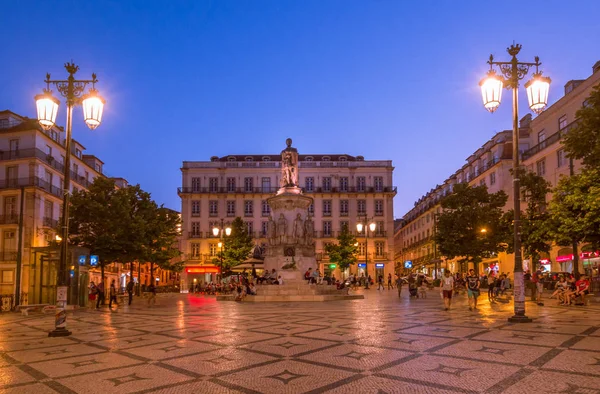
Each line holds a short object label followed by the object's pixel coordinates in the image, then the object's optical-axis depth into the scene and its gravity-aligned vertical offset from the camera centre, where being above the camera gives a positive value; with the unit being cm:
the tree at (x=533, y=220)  2639 +184
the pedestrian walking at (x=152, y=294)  2977 -213
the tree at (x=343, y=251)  6744 +63
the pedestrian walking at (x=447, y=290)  2103 -138
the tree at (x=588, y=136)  1842 +431
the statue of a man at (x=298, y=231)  3141 +150
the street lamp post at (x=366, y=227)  4247 +284
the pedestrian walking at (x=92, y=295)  2630 -191
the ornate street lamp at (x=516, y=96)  1539 +481
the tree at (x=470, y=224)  3791 +227
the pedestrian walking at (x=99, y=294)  2738 -198
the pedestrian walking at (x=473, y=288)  2192 -139
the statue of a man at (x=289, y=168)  3241 +544
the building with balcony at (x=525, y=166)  4091 +899
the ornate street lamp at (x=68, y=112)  1422 +418
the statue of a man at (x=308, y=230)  3166 +157
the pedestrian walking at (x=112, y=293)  2729 -193
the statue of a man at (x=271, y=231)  3186 +153
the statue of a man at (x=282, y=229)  3144 +162
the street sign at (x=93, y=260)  2845 -16
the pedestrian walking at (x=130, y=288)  3059 -186
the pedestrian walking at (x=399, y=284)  3337 -181
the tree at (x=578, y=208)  1867 +177
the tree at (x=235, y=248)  6138 +98
